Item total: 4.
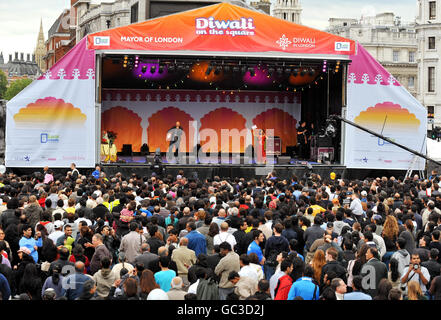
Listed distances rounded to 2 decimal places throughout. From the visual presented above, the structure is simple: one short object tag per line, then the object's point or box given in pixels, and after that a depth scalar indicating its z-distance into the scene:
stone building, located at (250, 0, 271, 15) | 103.03
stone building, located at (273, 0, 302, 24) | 137.50
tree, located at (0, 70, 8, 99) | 160.40
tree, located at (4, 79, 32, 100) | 149.62
